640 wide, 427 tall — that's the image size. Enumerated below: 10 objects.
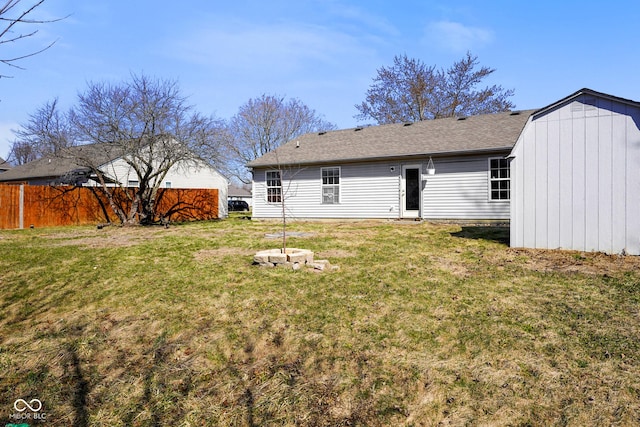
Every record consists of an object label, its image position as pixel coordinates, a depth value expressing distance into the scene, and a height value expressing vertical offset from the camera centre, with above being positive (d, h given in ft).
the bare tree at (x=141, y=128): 46.96 +10.26
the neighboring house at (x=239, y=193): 185.04 +5.55
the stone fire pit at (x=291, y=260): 20.52 -3.27
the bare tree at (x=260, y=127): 106.11 +22.17
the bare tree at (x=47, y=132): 47.24 +9.85
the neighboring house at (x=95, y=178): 51.30 +6.59
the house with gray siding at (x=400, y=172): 42.96 +3.75
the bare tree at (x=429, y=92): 86.99 +26.12
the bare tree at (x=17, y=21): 6.73 +3.62
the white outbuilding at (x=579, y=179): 21.70 +1.07
